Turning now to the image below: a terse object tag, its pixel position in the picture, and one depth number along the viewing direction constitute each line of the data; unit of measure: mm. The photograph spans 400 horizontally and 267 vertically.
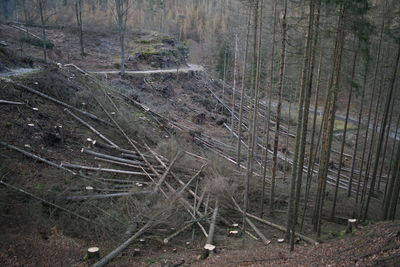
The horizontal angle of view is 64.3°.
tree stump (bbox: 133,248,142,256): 9016
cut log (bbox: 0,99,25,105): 13427
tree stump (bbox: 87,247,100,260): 8188
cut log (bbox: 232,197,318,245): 10422
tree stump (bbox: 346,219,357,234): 10531
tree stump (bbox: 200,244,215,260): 9148
